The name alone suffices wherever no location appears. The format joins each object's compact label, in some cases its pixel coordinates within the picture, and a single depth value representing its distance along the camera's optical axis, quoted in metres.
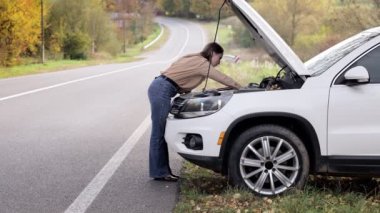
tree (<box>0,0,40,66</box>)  36.34
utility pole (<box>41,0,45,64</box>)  40.38
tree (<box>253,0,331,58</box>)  55.38
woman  5.82
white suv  5.00
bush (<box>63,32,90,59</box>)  54.69
